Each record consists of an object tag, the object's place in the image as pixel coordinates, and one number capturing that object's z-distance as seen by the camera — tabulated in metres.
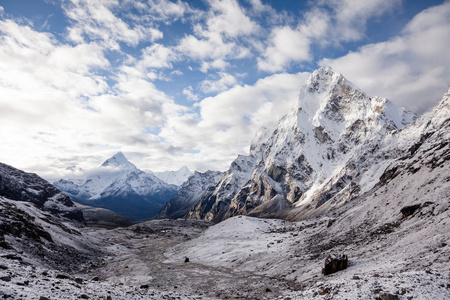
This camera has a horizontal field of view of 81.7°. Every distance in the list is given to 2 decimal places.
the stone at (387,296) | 14.14
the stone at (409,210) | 32.45
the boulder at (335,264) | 25.32
